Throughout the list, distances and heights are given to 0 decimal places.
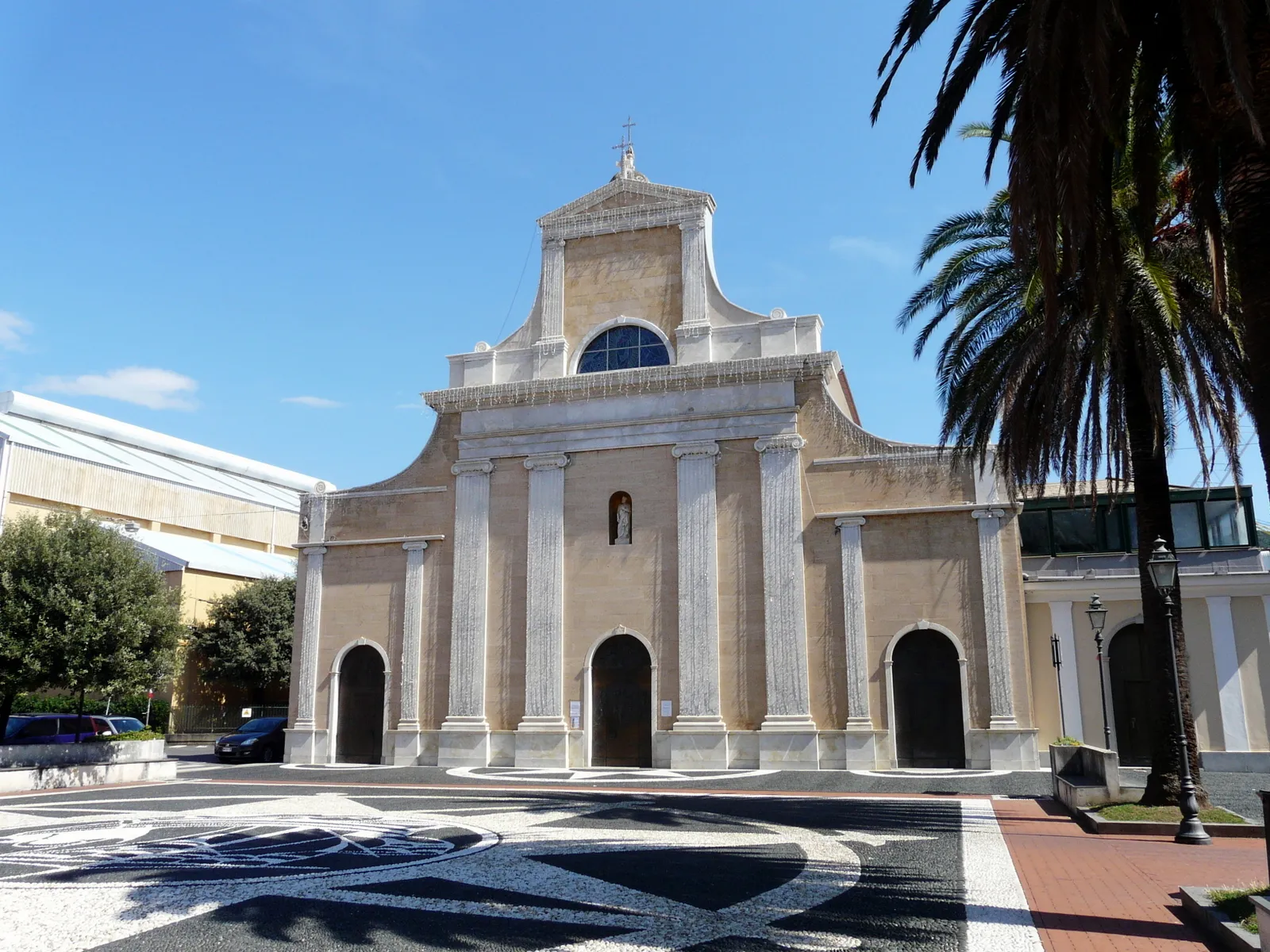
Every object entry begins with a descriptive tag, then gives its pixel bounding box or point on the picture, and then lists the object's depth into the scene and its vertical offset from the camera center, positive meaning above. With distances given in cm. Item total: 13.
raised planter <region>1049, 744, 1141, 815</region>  1602 -193
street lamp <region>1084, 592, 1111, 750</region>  2241 +105
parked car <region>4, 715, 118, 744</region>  2852 -151
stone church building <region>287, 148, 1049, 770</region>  2647 +294
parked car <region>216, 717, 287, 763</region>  3200 -219
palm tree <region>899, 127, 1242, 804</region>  1584 +483
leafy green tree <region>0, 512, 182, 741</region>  2423 +160
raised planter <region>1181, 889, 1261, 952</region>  728 -200
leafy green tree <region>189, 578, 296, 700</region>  4338 +153
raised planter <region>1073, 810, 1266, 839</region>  1387 -228
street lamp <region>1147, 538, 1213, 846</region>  1341 -100
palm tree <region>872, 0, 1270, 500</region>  798 +474
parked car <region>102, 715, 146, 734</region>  3600 -173
